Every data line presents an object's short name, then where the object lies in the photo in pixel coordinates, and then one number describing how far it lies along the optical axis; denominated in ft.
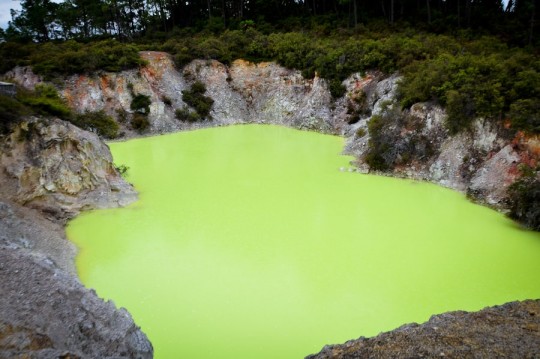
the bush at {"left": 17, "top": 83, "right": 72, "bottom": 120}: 51.98
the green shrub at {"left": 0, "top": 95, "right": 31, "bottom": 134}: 47.05
